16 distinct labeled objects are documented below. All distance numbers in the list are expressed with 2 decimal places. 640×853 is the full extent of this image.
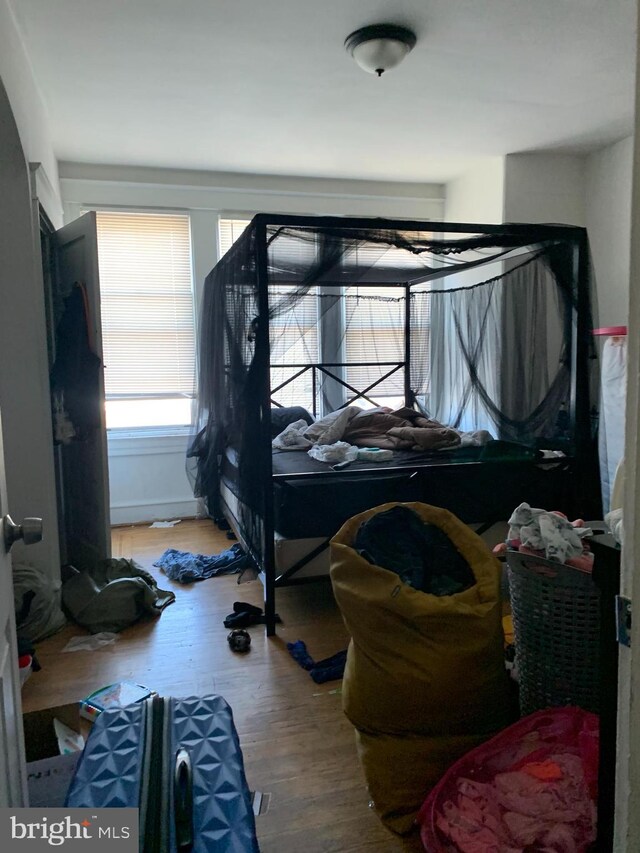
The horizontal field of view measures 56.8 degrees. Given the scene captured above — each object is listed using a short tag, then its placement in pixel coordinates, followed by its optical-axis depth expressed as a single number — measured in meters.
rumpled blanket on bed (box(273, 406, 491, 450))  3.52
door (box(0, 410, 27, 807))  1.07
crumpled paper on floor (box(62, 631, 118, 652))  2.64
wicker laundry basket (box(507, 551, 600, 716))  1.60
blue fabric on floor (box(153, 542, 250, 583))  3.47
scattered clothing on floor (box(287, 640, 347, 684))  2.35
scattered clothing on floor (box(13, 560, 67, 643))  2.63
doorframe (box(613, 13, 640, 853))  0.73
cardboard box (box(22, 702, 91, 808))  1.51
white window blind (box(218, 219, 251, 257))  4.69
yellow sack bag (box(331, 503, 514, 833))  1.57
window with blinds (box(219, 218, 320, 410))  2.78
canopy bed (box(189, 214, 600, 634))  2.77
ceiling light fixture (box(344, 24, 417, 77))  2.52
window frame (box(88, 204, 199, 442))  4.38
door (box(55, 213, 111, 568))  3.07
